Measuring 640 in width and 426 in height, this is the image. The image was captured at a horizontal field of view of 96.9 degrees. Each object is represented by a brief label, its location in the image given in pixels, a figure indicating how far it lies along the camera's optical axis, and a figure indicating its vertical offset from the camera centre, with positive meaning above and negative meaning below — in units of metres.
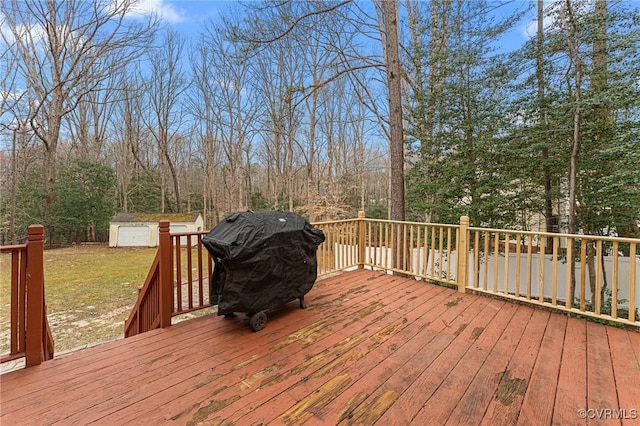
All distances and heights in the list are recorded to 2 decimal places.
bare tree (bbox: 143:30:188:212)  14.81 +6.51
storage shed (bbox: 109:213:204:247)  12.34 -0.66
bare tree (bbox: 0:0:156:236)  10.20 +6.53
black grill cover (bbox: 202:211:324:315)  2.43 -0.43
